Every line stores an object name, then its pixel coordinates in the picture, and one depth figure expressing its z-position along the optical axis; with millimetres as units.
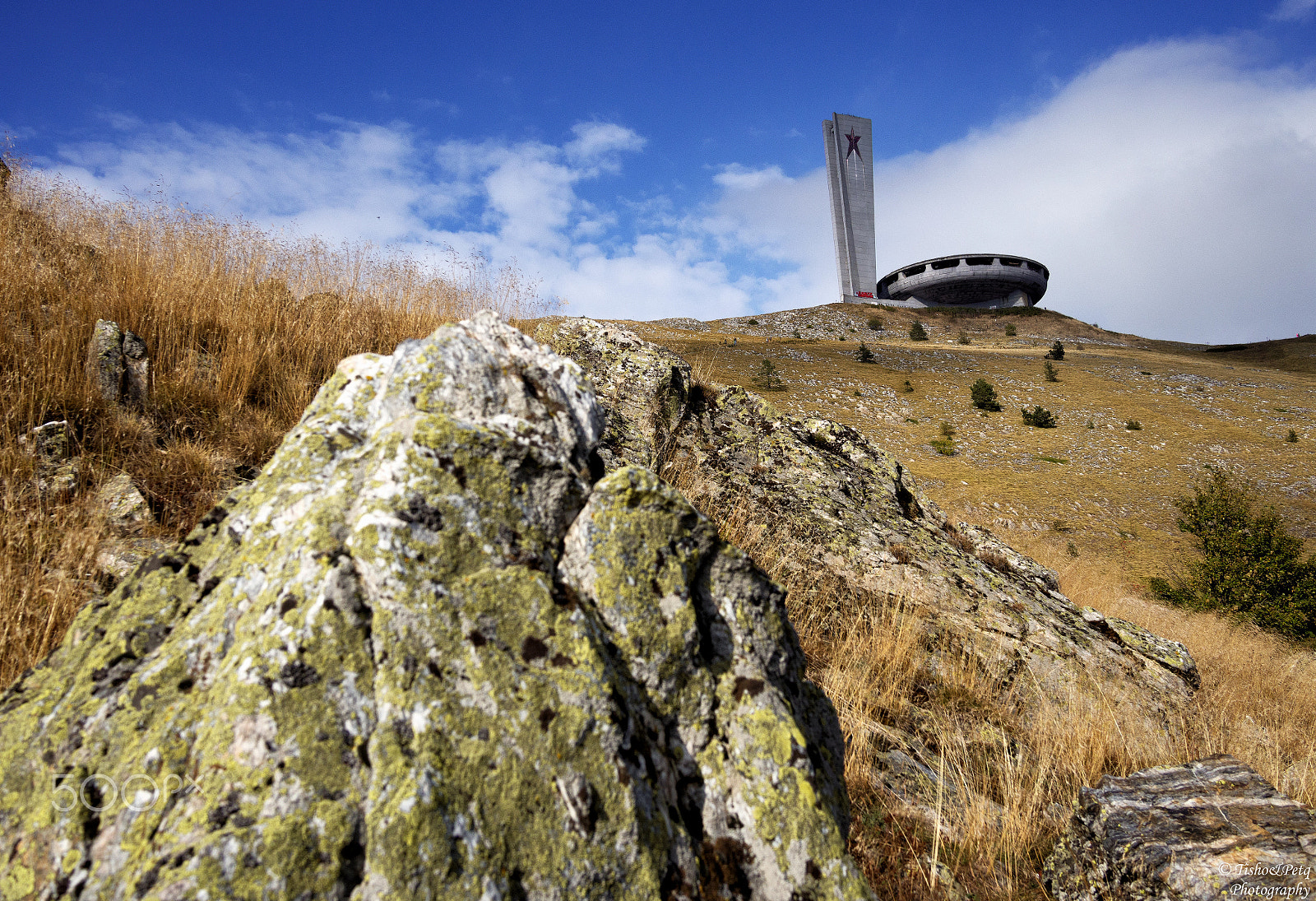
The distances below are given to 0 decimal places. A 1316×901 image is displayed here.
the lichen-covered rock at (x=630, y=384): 5035
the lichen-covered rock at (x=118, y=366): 3760
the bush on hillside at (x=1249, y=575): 13531
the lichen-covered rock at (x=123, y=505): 3066
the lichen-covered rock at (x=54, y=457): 3164
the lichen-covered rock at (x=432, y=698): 1427
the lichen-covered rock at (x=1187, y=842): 2598
